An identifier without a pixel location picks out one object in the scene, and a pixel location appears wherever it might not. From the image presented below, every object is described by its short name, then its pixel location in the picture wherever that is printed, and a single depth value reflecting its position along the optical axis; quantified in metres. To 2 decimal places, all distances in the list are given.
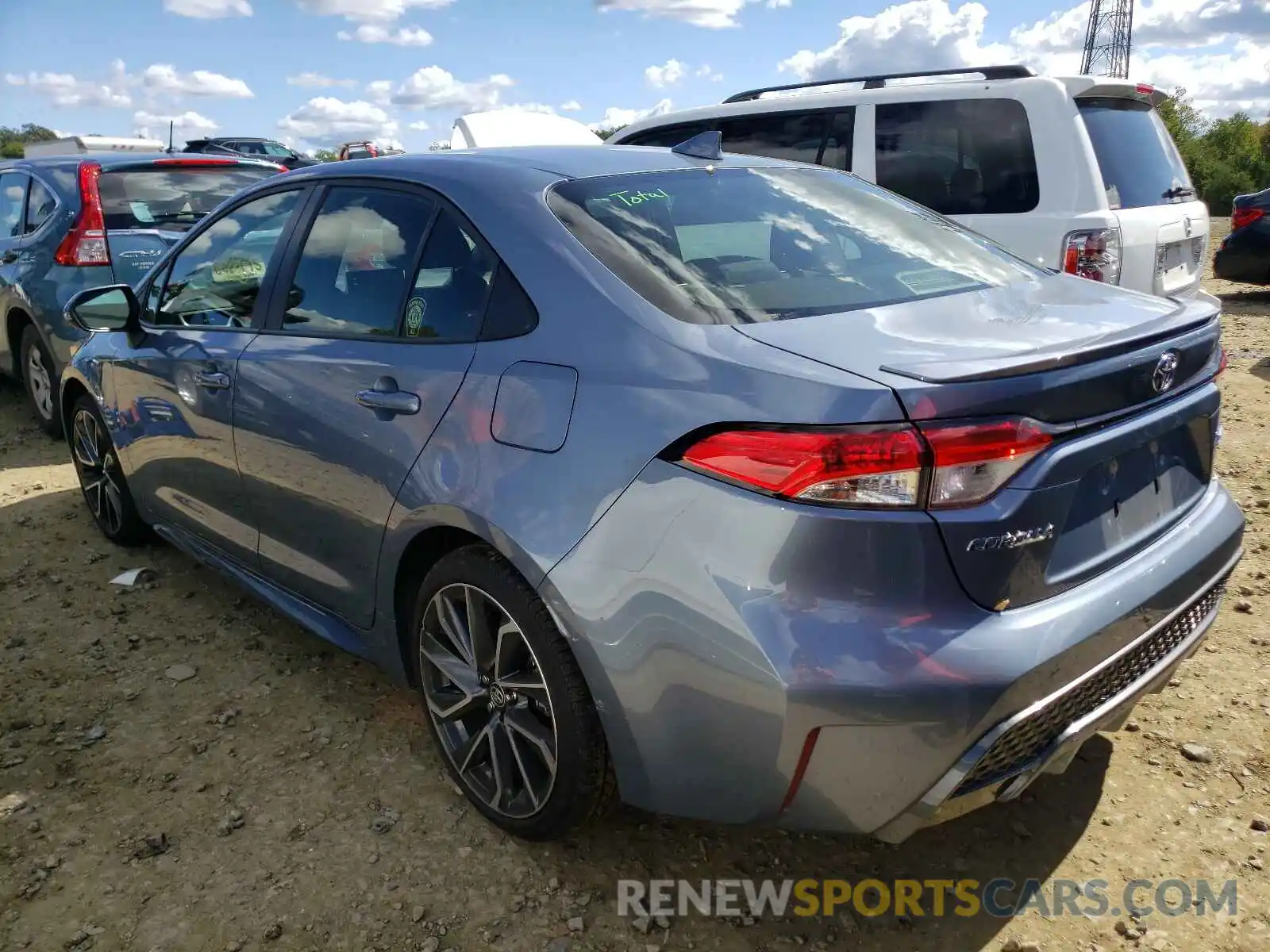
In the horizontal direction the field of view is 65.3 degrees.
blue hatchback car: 5.90
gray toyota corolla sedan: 1.75
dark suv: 25.34
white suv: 5.04
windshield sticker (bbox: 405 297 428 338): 2.57
